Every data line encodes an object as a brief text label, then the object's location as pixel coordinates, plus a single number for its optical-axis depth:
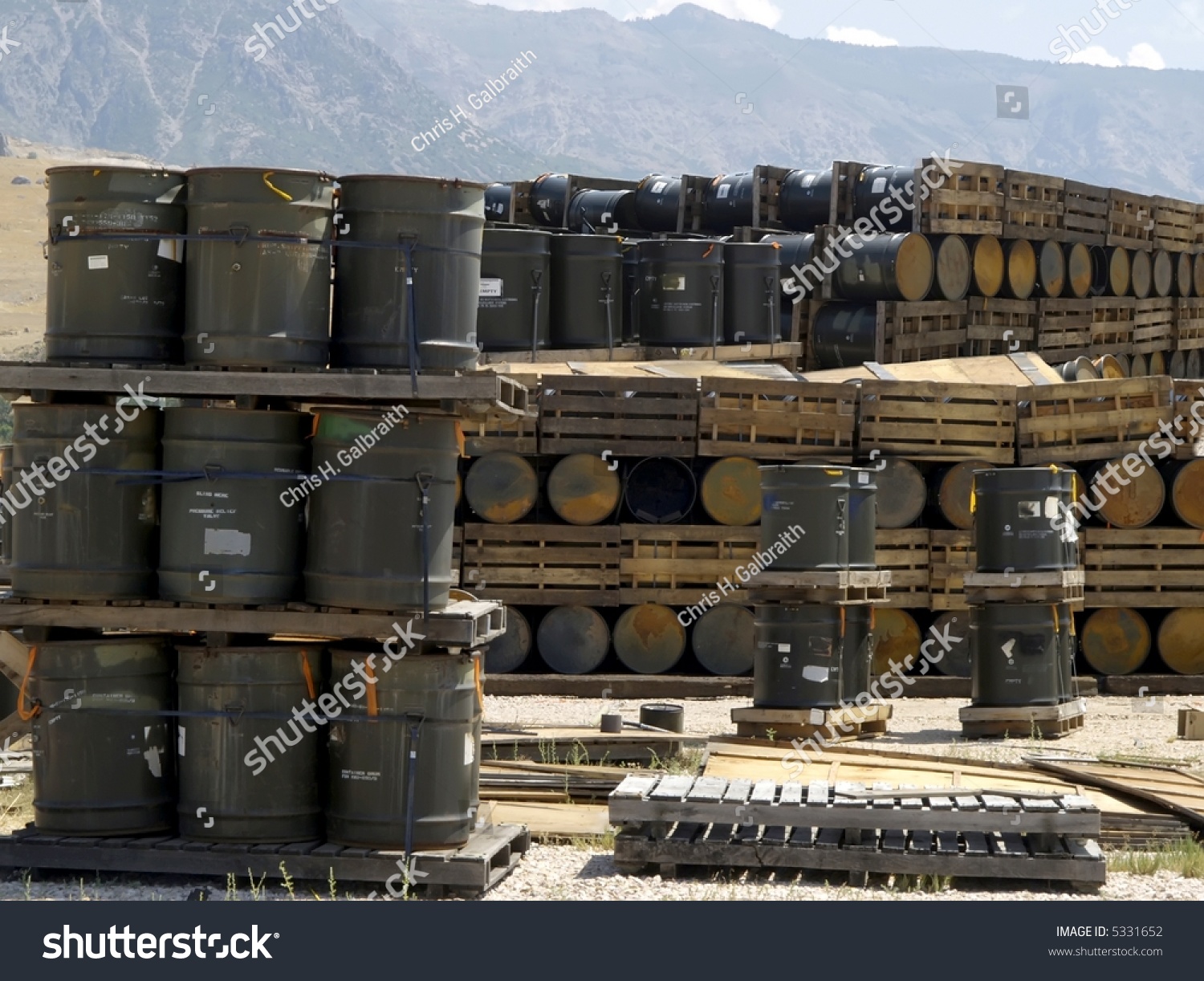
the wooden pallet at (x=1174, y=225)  20.67
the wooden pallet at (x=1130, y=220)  19.47
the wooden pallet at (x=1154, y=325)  20.39
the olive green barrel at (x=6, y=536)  7.08
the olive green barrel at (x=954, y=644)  13.81
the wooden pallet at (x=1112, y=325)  19.41
